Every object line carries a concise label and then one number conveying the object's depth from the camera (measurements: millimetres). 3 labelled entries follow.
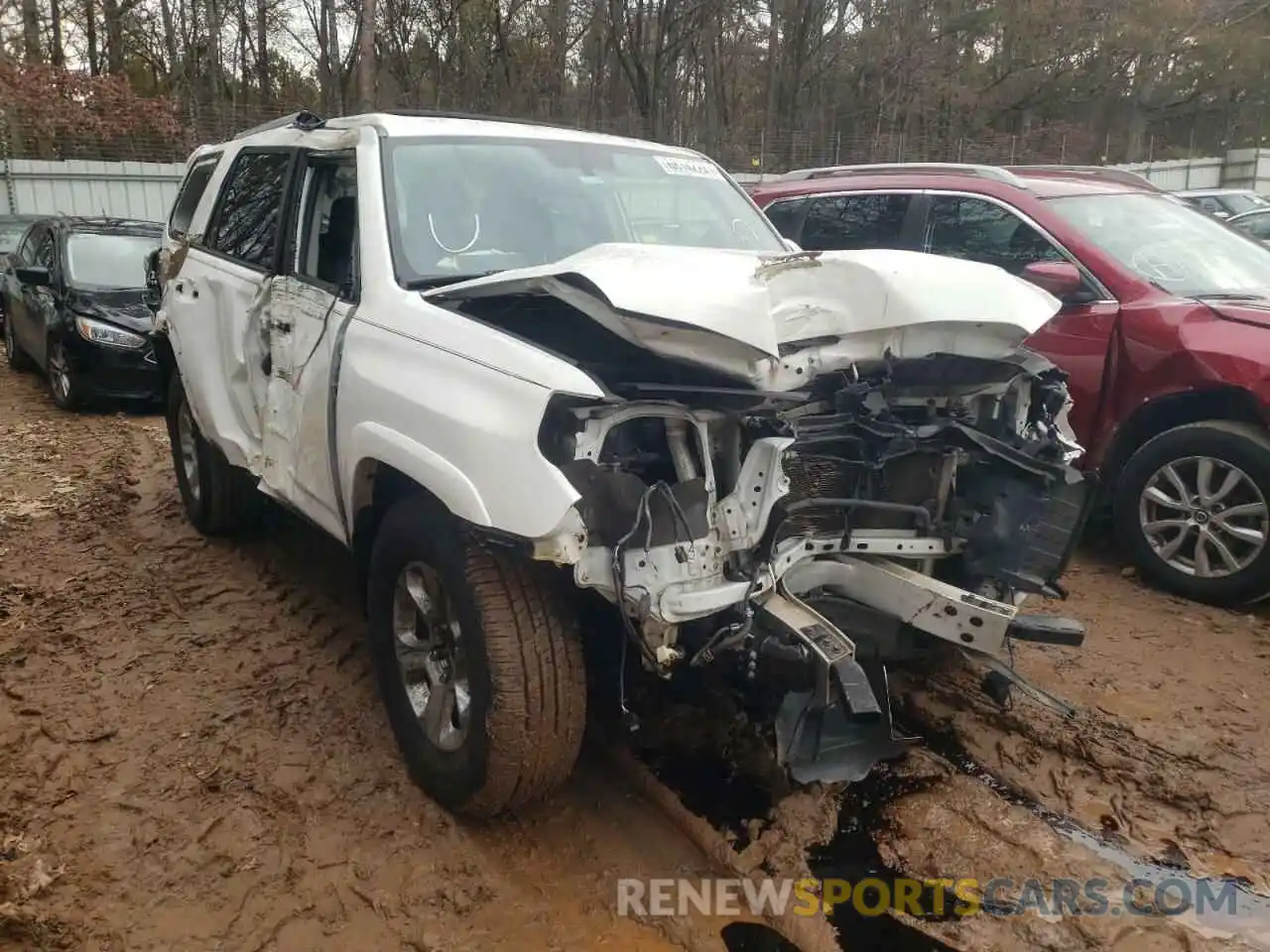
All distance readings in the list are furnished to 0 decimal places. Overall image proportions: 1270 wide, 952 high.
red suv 4527
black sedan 8188
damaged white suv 2568
